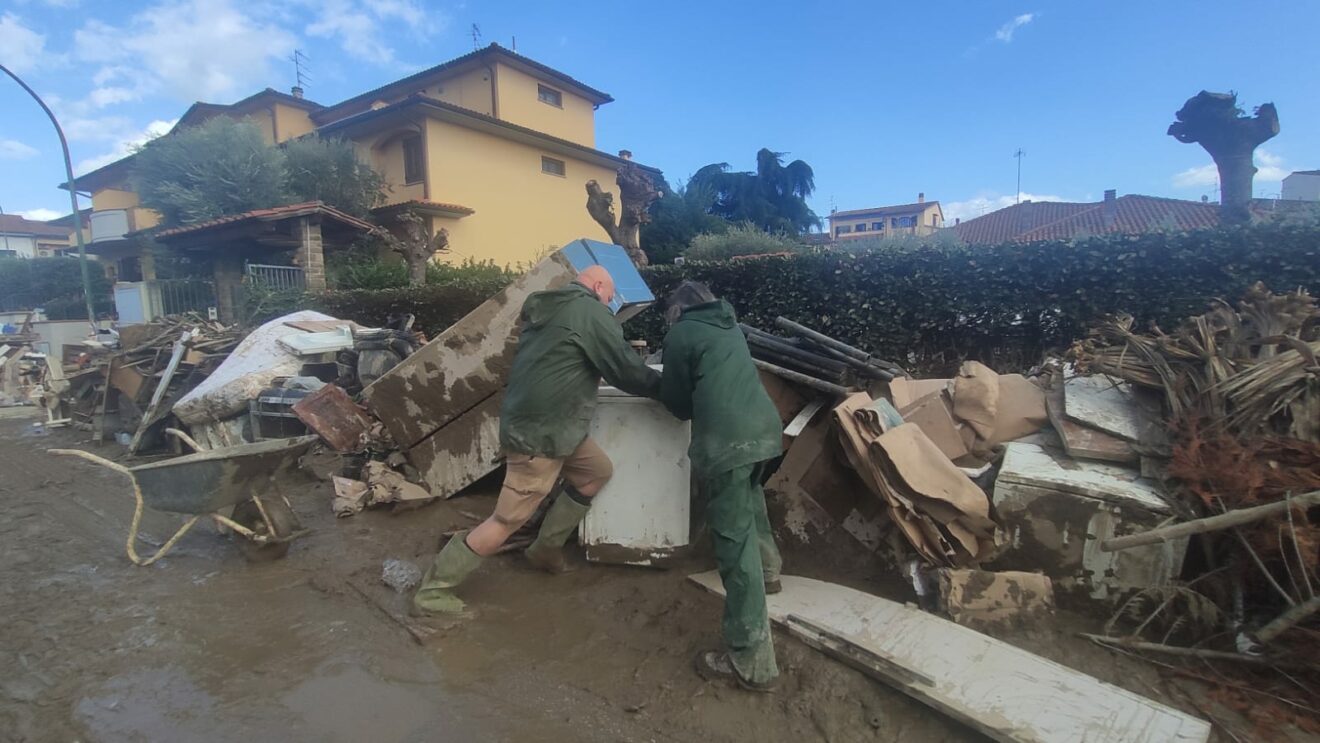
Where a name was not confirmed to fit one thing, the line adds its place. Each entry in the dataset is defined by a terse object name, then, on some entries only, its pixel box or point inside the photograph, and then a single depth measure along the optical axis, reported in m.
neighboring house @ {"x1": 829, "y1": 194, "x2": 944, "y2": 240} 56.41
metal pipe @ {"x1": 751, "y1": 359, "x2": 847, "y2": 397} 3.78
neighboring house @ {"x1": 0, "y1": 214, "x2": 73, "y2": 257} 51.66
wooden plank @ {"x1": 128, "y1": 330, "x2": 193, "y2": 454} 7.14
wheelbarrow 3.70
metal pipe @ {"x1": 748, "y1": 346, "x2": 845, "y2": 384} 4.08
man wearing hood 2.70
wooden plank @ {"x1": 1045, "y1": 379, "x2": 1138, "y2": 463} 3.35
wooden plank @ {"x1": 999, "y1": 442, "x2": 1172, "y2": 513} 3.03
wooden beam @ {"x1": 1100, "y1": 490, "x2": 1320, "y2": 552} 2.56
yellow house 19.62
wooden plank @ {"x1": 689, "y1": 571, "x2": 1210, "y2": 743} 2.31
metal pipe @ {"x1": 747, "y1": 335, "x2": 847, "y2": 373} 4.09
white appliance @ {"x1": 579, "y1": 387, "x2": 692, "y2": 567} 3.67
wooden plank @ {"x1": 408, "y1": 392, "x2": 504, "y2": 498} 4.68
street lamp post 15.68
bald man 3.30
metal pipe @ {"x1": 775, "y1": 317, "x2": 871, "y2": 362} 4.40
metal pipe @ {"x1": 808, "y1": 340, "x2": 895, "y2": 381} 4.29
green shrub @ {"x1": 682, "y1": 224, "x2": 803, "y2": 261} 18.88
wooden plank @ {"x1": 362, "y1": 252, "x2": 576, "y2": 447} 4.61
